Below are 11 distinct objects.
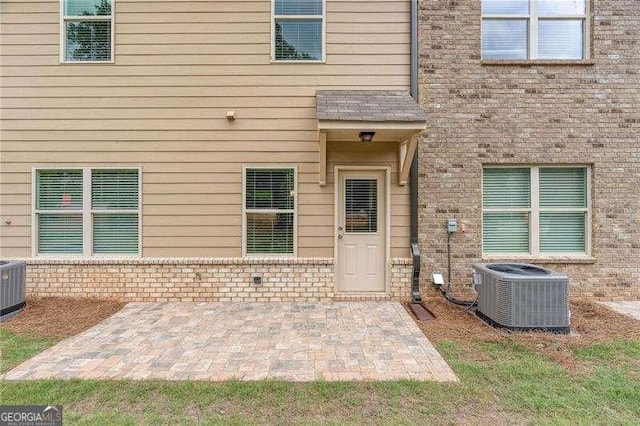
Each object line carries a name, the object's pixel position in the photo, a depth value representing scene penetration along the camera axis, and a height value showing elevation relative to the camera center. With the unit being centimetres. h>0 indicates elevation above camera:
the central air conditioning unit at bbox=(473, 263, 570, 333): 416 -113
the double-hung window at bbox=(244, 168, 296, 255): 558 +4
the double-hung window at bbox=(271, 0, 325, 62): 561 +319
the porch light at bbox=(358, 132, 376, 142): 497 +123
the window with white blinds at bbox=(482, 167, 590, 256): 560 +8
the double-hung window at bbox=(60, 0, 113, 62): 564 +318
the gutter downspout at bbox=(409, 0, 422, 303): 549 +76
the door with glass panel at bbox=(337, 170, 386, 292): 564 -31
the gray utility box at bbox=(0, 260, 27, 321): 468 -113
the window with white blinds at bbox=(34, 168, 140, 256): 559 -1
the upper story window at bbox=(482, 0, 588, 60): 560 +326
